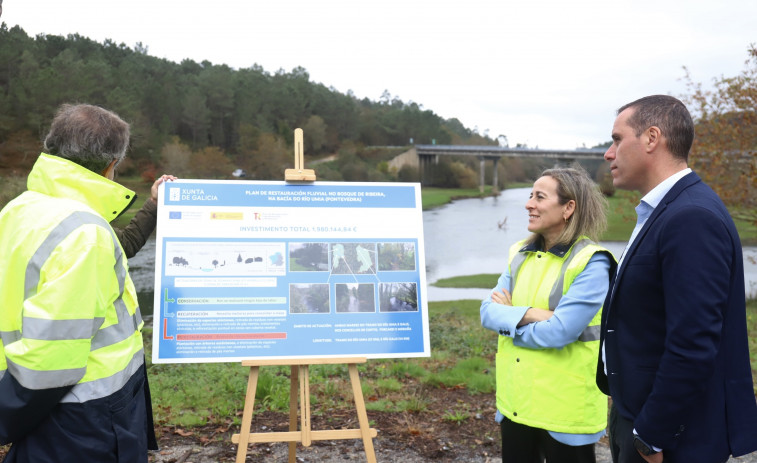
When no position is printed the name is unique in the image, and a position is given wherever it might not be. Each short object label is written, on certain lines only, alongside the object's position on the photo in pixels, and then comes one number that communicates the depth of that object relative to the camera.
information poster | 3.28
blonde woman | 2.63
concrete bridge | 58.17
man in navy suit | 1.84
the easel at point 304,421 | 3.25
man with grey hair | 1.98
